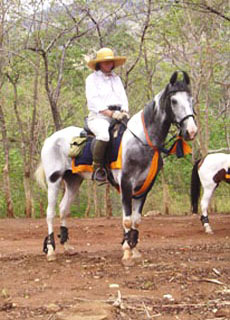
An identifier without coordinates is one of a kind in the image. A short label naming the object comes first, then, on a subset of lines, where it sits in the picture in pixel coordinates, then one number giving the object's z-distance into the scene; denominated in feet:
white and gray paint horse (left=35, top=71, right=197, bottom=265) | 22.61
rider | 24.72
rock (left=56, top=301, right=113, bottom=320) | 15.17
